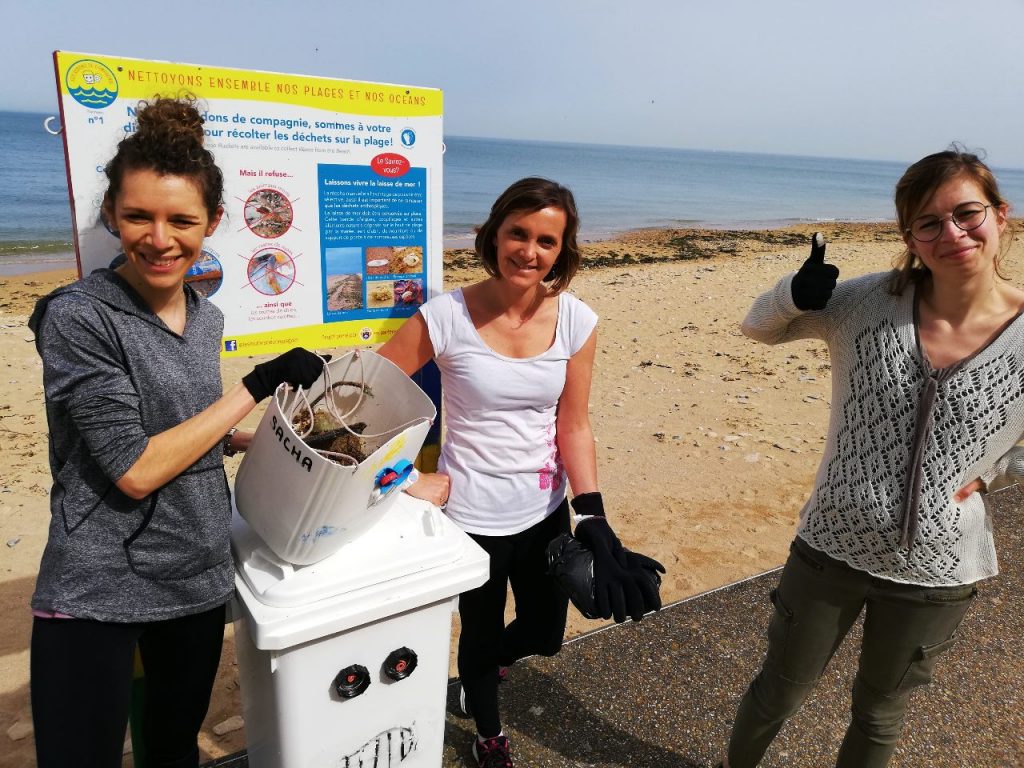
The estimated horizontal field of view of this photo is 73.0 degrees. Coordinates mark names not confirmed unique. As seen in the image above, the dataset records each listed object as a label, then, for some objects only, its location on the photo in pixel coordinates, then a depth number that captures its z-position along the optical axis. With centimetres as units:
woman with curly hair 143
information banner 192
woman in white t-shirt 216
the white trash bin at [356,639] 167
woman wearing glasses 190
